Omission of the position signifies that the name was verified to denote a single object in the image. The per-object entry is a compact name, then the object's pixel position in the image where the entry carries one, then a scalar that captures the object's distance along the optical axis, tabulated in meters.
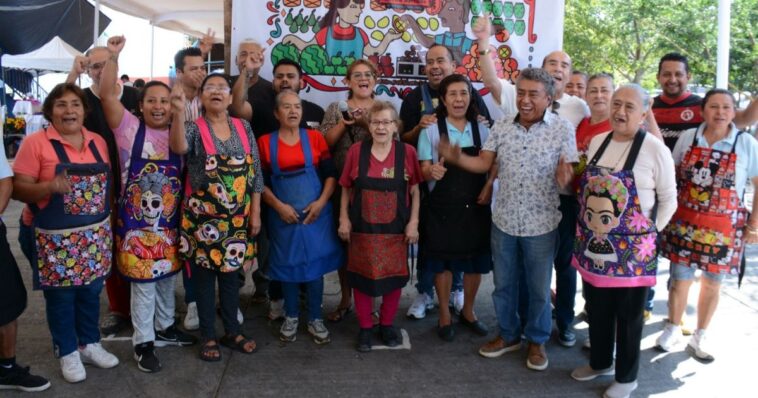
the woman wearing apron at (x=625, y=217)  2.90
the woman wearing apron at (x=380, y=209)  3.49
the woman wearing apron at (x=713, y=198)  3.36
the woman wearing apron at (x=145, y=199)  3.21
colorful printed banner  4.59
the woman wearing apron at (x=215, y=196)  3.24
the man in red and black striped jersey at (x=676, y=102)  3.85
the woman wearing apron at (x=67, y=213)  2.94
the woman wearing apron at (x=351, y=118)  3.70
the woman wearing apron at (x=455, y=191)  3.51
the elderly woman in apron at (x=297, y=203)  3.57
